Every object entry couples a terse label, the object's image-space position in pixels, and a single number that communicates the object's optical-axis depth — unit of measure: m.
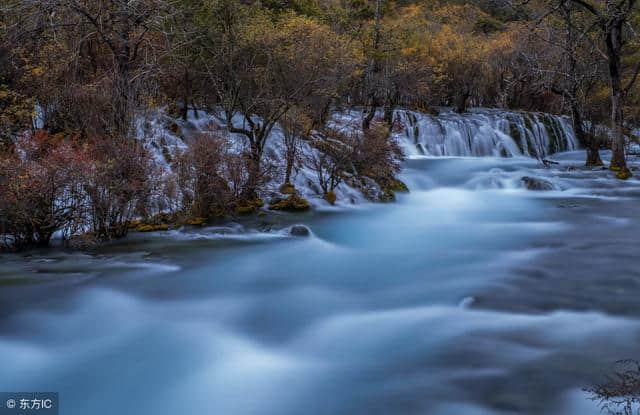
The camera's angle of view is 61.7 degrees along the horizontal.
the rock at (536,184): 19.50
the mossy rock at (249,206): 14.66
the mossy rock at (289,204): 15.59
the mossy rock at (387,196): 17.62
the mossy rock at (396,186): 18.34
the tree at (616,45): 17.89
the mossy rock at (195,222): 13.29
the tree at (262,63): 16.58
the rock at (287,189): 16.16
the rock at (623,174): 20.34
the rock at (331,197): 16.56
